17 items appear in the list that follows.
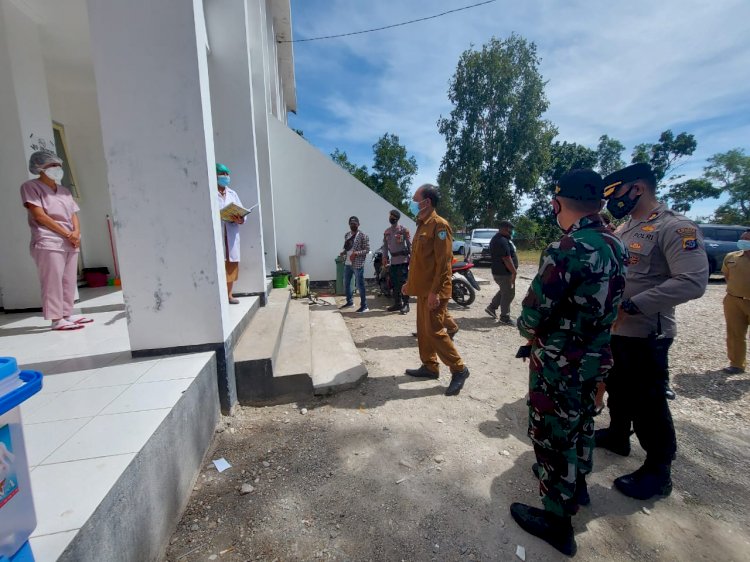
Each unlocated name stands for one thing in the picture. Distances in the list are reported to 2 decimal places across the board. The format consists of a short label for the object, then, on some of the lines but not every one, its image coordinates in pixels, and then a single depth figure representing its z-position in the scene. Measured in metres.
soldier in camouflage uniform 1.62
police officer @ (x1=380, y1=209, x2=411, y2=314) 6.72
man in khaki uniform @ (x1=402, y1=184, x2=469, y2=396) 3.26
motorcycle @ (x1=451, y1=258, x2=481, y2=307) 7.14
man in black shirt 5.83
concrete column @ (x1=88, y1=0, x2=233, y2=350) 2.36
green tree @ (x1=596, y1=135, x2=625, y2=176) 34.53
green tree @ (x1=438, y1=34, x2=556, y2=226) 19.20
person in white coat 4.19
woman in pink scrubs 3.35
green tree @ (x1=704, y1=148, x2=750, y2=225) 33.75
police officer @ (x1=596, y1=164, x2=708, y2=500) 2.06
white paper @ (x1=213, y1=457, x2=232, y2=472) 2.35
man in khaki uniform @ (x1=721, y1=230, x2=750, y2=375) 3.97
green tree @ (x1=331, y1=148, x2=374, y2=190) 34.72
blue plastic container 0.85
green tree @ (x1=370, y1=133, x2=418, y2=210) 35.03
